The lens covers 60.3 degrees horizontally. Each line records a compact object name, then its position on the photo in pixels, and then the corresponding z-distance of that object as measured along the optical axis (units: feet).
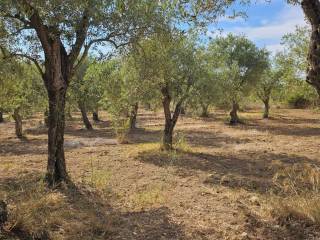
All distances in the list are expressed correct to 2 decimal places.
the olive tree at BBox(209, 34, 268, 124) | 87.54
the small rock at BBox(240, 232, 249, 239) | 17.06
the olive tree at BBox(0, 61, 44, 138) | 56.05
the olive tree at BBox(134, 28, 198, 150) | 43.84
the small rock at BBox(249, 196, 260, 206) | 22.74
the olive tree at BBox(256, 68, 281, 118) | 106.08
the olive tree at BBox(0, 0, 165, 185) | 23.46
